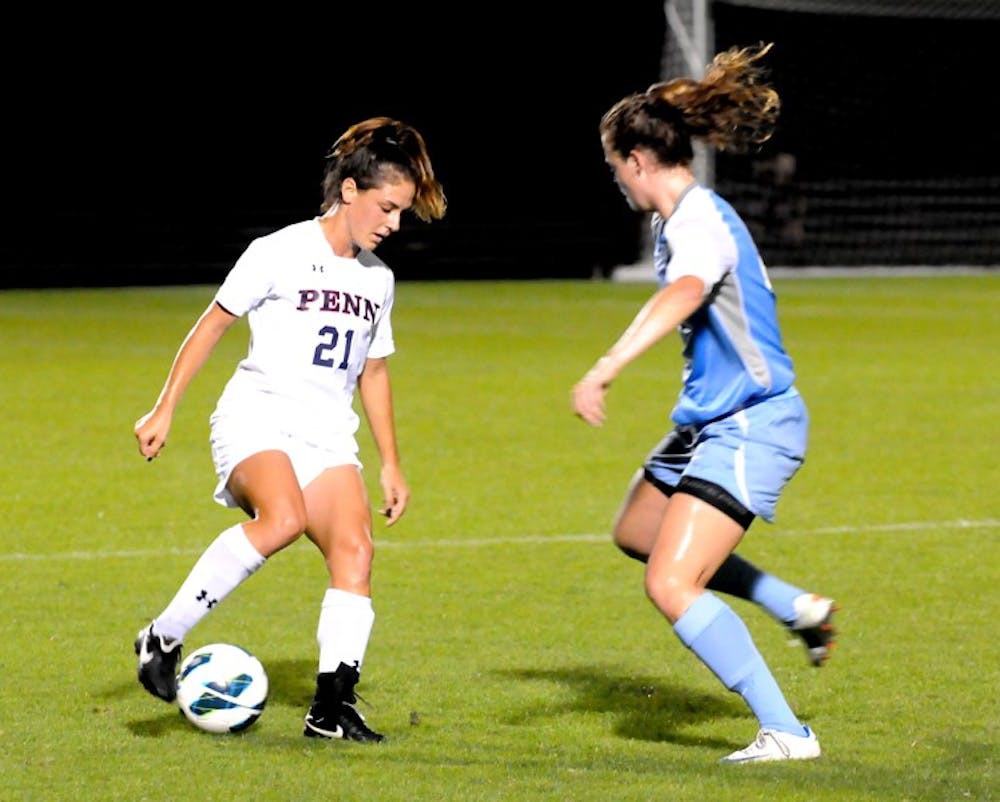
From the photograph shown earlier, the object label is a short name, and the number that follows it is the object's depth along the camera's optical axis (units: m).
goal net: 59.91
